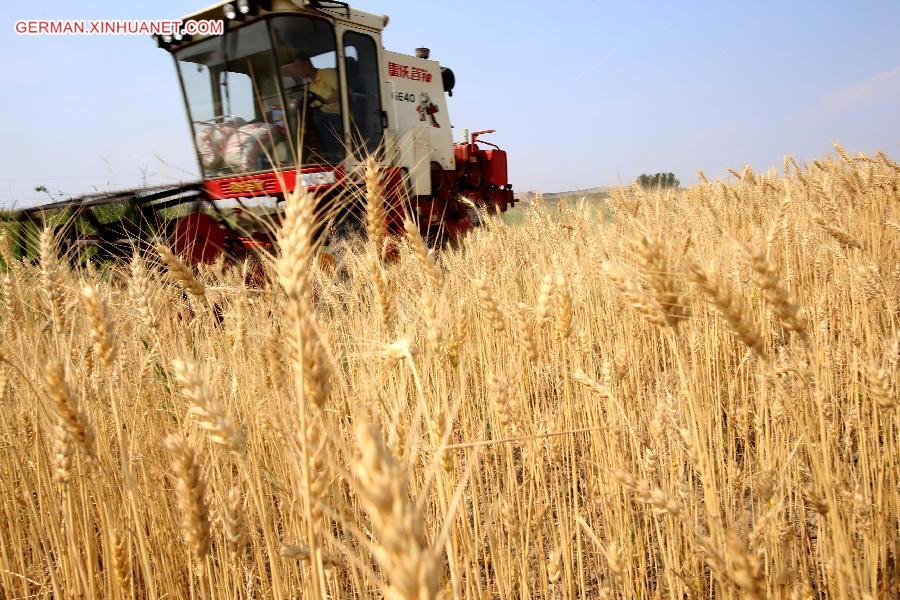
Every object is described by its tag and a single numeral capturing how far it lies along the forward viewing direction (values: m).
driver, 5.99
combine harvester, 5.40
